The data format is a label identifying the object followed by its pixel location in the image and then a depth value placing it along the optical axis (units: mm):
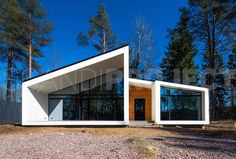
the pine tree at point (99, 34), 24312
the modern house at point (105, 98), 13953
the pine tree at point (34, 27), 20812
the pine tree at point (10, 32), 19703
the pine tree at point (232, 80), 23312
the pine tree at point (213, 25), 18906
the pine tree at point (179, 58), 23612
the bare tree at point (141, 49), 23391
